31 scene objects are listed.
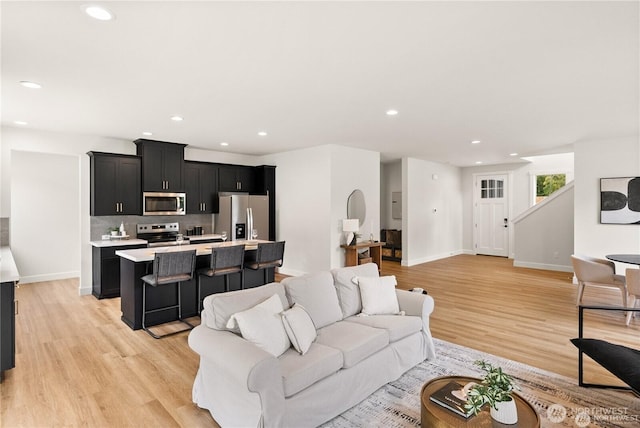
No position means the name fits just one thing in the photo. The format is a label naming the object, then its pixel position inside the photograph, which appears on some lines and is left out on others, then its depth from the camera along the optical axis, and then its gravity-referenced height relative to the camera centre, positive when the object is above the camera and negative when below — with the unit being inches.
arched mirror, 281.0 +5.8
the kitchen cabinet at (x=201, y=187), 268.4 +21.0
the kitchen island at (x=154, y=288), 165.2 -39.9
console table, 261.0 -31.1
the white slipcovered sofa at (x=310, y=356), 79.9 -39.1
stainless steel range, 250.5 -14.9
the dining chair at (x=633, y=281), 156.9 -31.6
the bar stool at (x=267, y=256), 192.2 -24.9
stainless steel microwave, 245.0 +7.1
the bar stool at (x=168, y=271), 152.4 -26.8
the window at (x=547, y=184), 353.7 +31.1
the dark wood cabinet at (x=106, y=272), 215.8 -37.8
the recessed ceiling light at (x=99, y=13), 79.8 +47.9
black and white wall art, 230.8 +8.9
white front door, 387.2 -2.3
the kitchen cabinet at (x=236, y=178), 289.0 +30.2
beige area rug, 93.2 -56.4
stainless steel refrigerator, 269.1 -2.5
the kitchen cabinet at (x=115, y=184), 223.6 +19.4
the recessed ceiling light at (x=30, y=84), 128.8 +49.2
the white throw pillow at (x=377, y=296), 128.2 -31.8
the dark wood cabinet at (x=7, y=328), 117.3 -40.3
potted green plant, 69.2 -38.1
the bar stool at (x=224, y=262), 171.2 -25.3
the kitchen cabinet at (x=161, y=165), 241.8 +35.0
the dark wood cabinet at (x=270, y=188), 299.9 +21.9
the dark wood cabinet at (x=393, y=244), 367.6 -34.1
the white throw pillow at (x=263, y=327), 90.7 -31.2
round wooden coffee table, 70.7 -43.6
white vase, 69.5 -40.7
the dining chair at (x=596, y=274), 180.4 -33.5
